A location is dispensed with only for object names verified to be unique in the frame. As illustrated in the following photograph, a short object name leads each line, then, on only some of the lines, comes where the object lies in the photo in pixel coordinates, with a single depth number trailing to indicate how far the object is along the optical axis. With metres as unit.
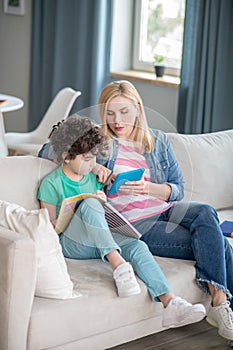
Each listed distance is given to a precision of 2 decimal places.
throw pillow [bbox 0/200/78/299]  3.19
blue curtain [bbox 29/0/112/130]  6.72
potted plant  6.40
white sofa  3.04
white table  5.45
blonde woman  3.50
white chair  5.91
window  6.50
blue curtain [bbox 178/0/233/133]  5.59
